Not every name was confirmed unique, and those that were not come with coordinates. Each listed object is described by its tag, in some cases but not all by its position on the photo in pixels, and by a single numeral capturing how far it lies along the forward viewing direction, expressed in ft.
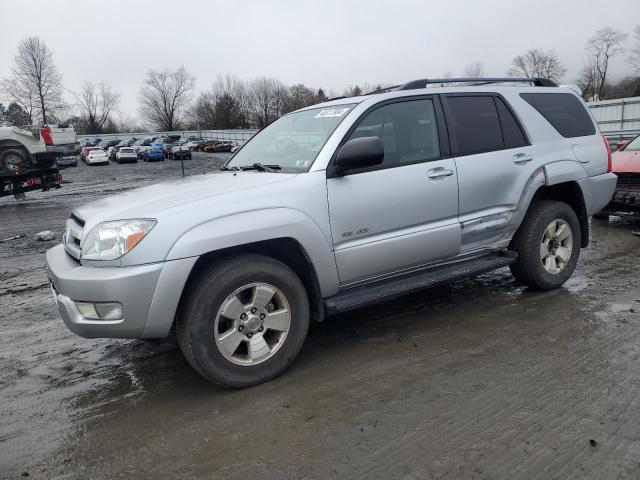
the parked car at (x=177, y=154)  136.05
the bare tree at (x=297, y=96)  273.54
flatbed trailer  51.44
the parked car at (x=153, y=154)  136.05
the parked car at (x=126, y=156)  132.05
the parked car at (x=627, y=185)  24.59
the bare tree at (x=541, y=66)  288.92
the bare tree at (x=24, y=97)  239.91
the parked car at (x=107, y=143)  172.94
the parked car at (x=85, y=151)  139.31
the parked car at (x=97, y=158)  127.95
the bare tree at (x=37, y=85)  241.35
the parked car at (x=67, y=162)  113.09
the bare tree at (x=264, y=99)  296.71
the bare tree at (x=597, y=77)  273.13
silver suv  9.97
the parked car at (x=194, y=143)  177.36
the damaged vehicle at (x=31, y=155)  50.14
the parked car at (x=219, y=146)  174.50
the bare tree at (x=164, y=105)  326.44
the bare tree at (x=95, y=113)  303.07
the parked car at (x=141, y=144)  144.58
